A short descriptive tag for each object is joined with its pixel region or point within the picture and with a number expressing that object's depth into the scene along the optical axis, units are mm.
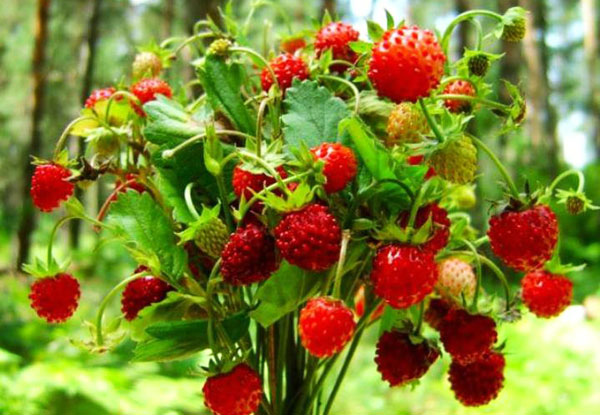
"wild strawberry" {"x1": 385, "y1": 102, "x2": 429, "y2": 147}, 174
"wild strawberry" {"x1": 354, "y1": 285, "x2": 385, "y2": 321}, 239
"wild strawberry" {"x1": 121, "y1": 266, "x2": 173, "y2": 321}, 193
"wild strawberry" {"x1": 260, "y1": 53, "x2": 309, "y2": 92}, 194
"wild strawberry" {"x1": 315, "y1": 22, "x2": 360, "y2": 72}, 205
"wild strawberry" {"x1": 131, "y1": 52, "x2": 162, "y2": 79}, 223
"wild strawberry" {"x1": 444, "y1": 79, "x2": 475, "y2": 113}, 185
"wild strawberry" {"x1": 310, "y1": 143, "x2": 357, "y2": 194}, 167
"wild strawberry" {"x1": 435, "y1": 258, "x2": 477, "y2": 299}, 200
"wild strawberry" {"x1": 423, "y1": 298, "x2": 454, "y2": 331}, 212
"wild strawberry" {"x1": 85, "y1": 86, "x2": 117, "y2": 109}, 211
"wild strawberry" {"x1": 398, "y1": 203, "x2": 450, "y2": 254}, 176
